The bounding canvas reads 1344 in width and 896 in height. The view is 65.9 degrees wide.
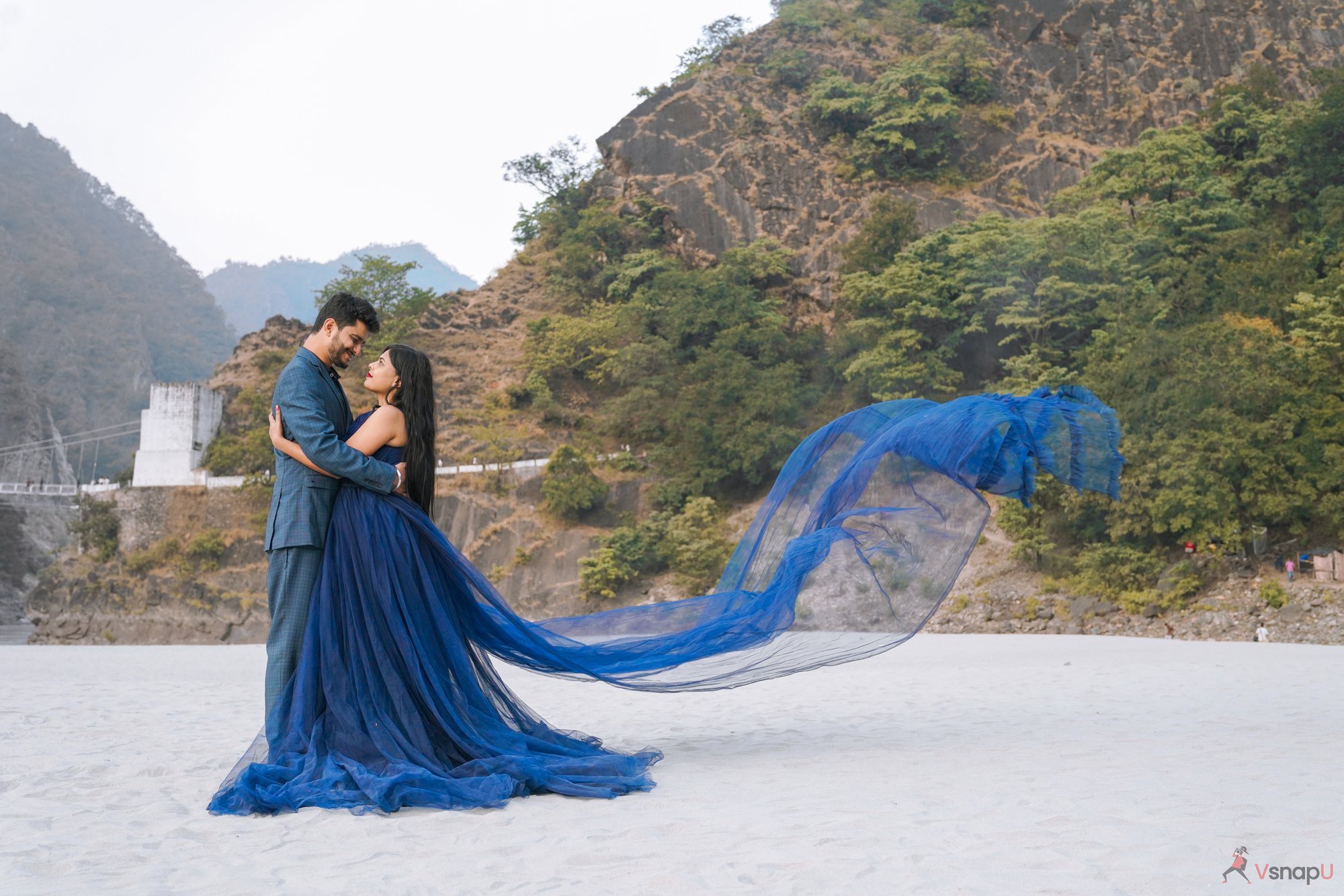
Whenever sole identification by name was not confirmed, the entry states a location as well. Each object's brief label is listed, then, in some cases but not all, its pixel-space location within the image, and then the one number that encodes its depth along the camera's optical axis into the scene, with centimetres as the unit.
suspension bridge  3606
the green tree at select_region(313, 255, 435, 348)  3350
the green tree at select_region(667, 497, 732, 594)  2370
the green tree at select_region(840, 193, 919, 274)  2820
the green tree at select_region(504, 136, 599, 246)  3819
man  412
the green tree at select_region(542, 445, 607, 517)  2578
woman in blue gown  389
